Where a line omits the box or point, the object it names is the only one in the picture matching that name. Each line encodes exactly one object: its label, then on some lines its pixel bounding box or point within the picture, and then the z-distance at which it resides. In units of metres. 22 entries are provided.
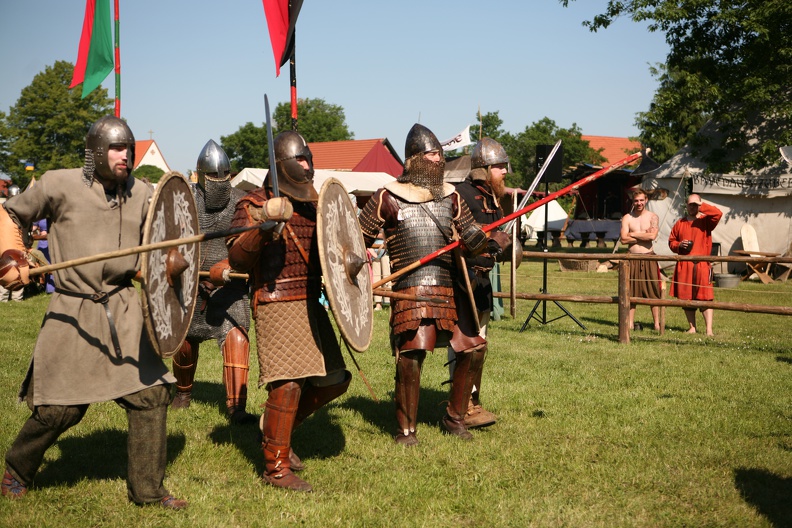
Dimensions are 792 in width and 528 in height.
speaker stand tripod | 10.05
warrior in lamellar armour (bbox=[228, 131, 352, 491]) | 4.25
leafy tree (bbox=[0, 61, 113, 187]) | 48.78
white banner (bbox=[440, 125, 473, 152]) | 20.34
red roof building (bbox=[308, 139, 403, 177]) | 38.09
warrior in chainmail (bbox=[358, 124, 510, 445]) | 5.08
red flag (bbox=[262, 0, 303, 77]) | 5.48
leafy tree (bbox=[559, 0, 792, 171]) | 17.41
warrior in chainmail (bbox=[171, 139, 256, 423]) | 5.62
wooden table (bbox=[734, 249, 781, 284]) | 16.38
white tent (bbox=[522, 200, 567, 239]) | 30.33
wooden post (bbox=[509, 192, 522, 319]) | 4.99
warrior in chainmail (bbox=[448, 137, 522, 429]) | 5.55
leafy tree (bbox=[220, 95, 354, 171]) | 74.38
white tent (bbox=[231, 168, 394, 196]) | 17.34
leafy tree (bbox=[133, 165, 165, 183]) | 51.56
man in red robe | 9.51
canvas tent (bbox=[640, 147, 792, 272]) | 17.64
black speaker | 9.90
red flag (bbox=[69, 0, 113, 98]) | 8.76
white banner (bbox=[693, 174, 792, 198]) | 17.48
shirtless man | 9.88
